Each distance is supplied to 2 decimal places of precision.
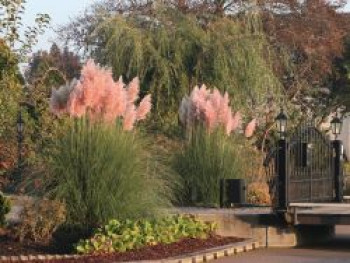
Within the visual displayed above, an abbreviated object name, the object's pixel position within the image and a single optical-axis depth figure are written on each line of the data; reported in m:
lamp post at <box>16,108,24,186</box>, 22.33
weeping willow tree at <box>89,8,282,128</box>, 26.56
